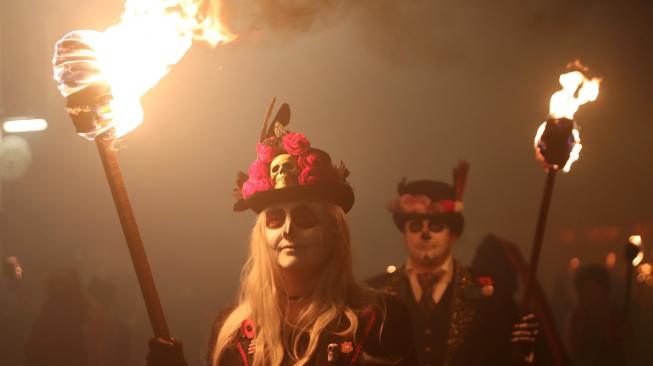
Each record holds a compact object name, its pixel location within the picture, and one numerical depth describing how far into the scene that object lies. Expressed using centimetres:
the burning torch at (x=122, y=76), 321
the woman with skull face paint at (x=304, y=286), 362
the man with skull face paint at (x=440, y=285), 426
